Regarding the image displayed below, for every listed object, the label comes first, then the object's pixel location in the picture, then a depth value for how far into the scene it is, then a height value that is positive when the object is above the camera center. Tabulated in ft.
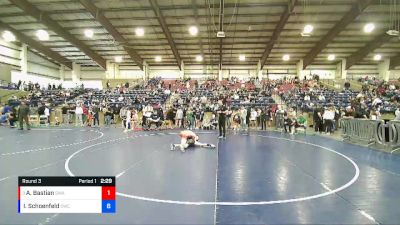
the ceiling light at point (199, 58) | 121.29 +21.67
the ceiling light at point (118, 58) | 123.38 +21.69
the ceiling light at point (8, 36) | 97.35 +24.50
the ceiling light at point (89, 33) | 90.34 +23.35
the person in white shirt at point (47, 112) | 73.41 -0.27
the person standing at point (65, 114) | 76.73 -0.77
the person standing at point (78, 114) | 71.46 -0.71
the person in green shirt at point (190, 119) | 65.36 -1.66
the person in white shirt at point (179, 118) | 66.39 -1.47
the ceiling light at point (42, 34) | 93.91 +24.35
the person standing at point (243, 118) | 64.01 -1.38
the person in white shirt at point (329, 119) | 55.31 -1.33
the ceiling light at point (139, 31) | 89.38 +23.75
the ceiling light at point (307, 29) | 69.74 +19.41
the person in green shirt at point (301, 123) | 57.22 -2.14
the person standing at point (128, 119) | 58.59 -1.54
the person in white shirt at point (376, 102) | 70.16 +2.31
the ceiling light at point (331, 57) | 118.34 +21.66
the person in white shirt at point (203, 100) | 78.34 +2.99
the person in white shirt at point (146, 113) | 61.16 -0.37
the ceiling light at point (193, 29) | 86.70 +23.63
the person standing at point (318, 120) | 57.32 -1.57
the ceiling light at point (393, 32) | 64.64 +17.08
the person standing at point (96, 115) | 71.61 -0.94
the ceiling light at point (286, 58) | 118.97 +21.56
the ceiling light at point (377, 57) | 118.38 +21.59
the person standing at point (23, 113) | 56.70 -0.41
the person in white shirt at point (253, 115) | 66.54 -0.88
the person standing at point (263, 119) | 65.05 -1.60
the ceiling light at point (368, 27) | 84.46 +24.10
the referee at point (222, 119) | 46.83 -1.18
